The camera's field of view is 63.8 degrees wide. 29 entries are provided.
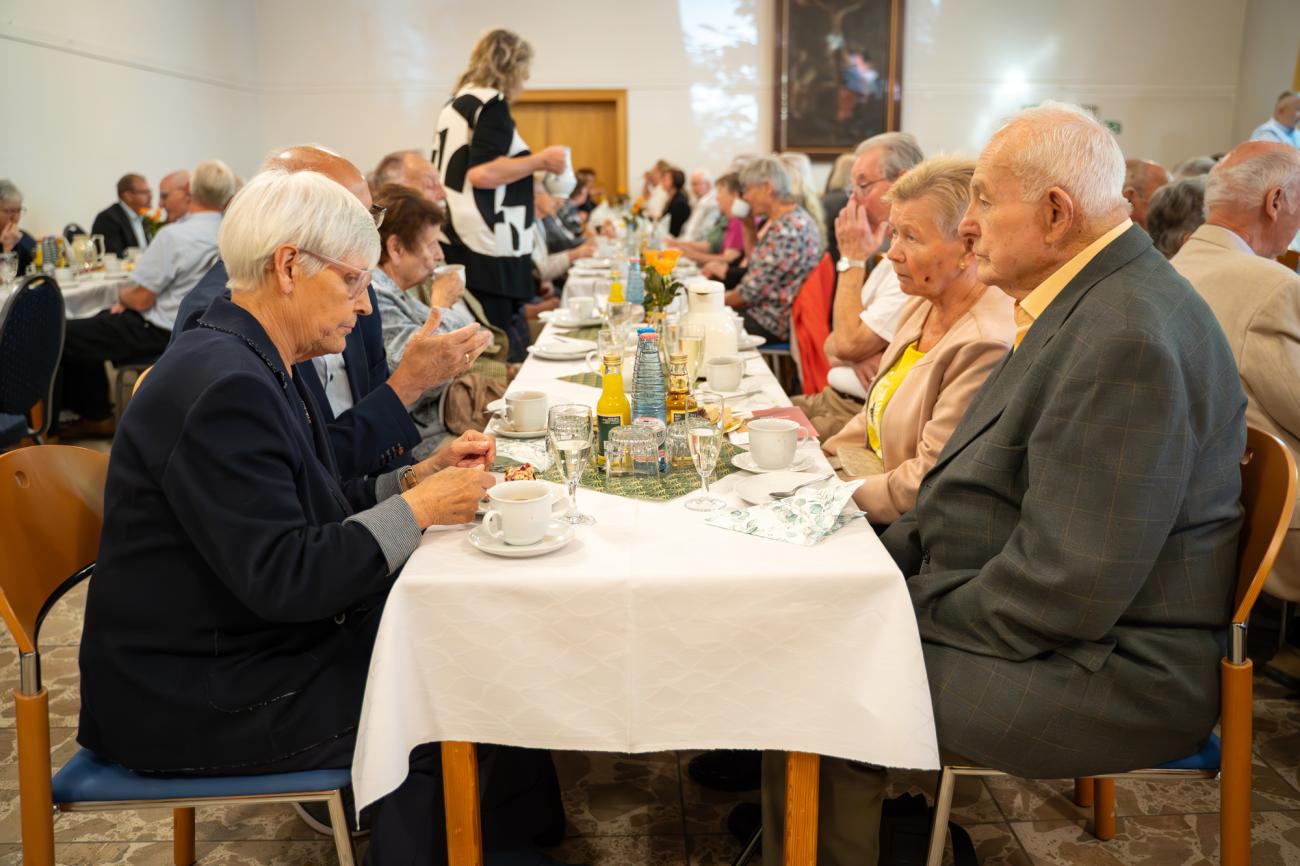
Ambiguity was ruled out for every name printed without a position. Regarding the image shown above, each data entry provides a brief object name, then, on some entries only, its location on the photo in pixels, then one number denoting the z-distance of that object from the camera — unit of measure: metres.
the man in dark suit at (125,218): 7.70
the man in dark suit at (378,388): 2.16
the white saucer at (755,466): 1.98
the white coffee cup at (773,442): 1.95
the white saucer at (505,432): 2.26
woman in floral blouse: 5.00
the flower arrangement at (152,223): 7.33
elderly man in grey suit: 1.44
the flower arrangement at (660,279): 3.26
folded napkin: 1.63
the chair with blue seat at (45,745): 1.47
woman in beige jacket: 2.02
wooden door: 12.12
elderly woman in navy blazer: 1.39
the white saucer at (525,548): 1.55
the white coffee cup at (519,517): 1.56
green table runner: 1.86
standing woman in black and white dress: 4.46
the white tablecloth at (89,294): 5.46
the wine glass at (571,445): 1.70
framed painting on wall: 11.57
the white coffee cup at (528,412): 2.27
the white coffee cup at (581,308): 4.07
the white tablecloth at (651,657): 1.49
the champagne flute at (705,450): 1.75
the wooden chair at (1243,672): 1.51
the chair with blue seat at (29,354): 3.58
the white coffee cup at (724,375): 2.69
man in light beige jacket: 2.31
